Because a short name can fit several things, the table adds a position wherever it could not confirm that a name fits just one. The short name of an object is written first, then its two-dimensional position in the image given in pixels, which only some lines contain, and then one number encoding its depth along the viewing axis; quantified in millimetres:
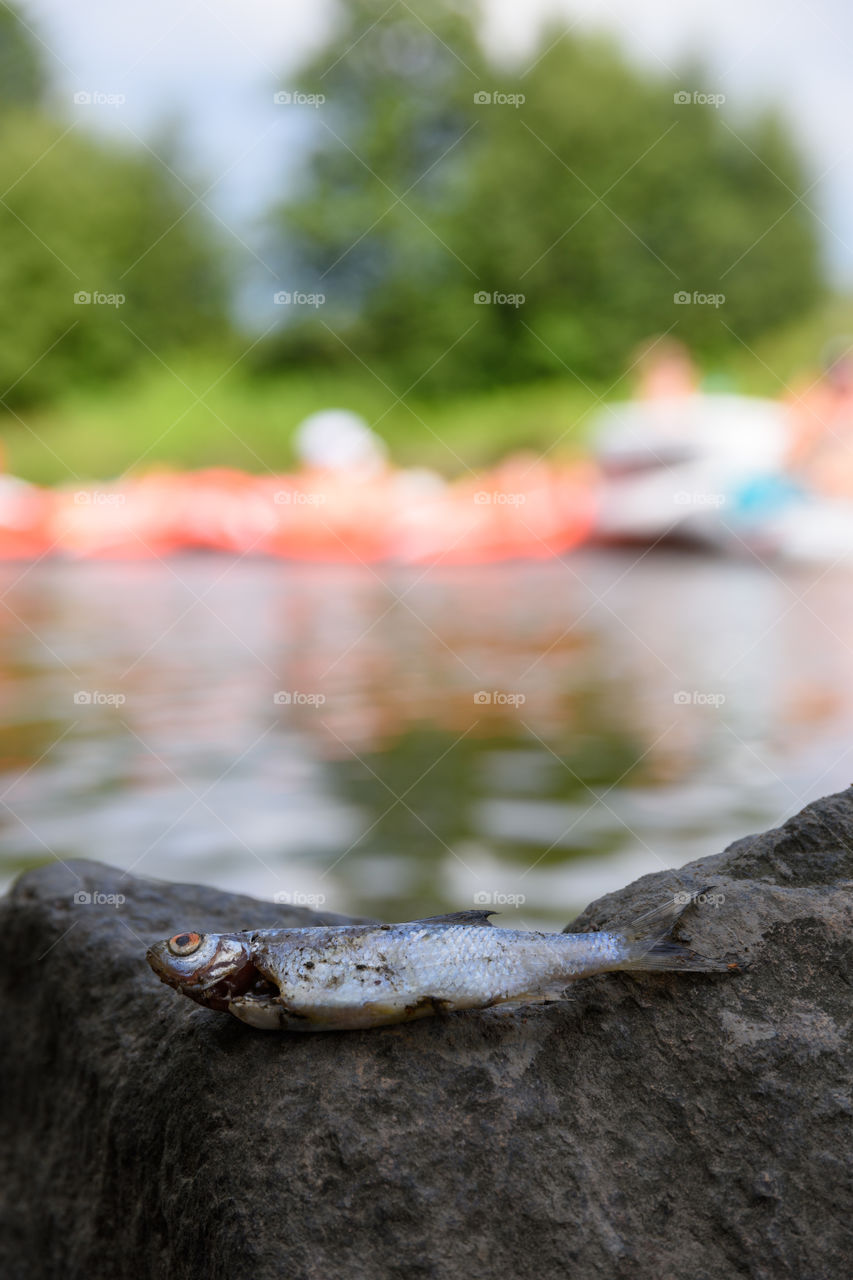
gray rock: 1084
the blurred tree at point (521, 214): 8258
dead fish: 1140
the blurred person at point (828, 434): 7238
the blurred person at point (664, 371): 8102
